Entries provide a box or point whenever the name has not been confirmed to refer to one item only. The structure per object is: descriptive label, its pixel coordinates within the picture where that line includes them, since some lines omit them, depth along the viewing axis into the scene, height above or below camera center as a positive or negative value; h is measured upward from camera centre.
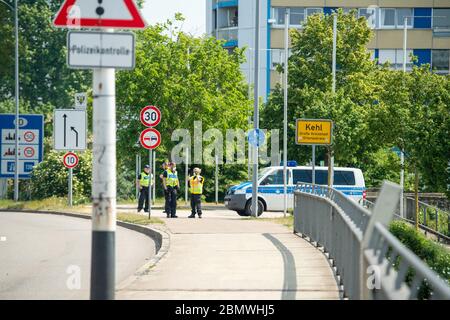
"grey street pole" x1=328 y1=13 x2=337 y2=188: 52.13 +4.23
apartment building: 77.62 +7.65
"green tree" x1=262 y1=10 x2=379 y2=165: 56.25 +3.47
